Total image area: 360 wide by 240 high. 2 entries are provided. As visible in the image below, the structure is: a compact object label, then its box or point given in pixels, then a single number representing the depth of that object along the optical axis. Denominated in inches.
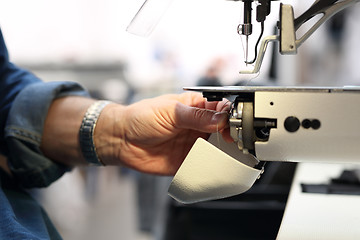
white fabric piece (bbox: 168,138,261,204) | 24.1
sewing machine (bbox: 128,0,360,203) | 21.5
